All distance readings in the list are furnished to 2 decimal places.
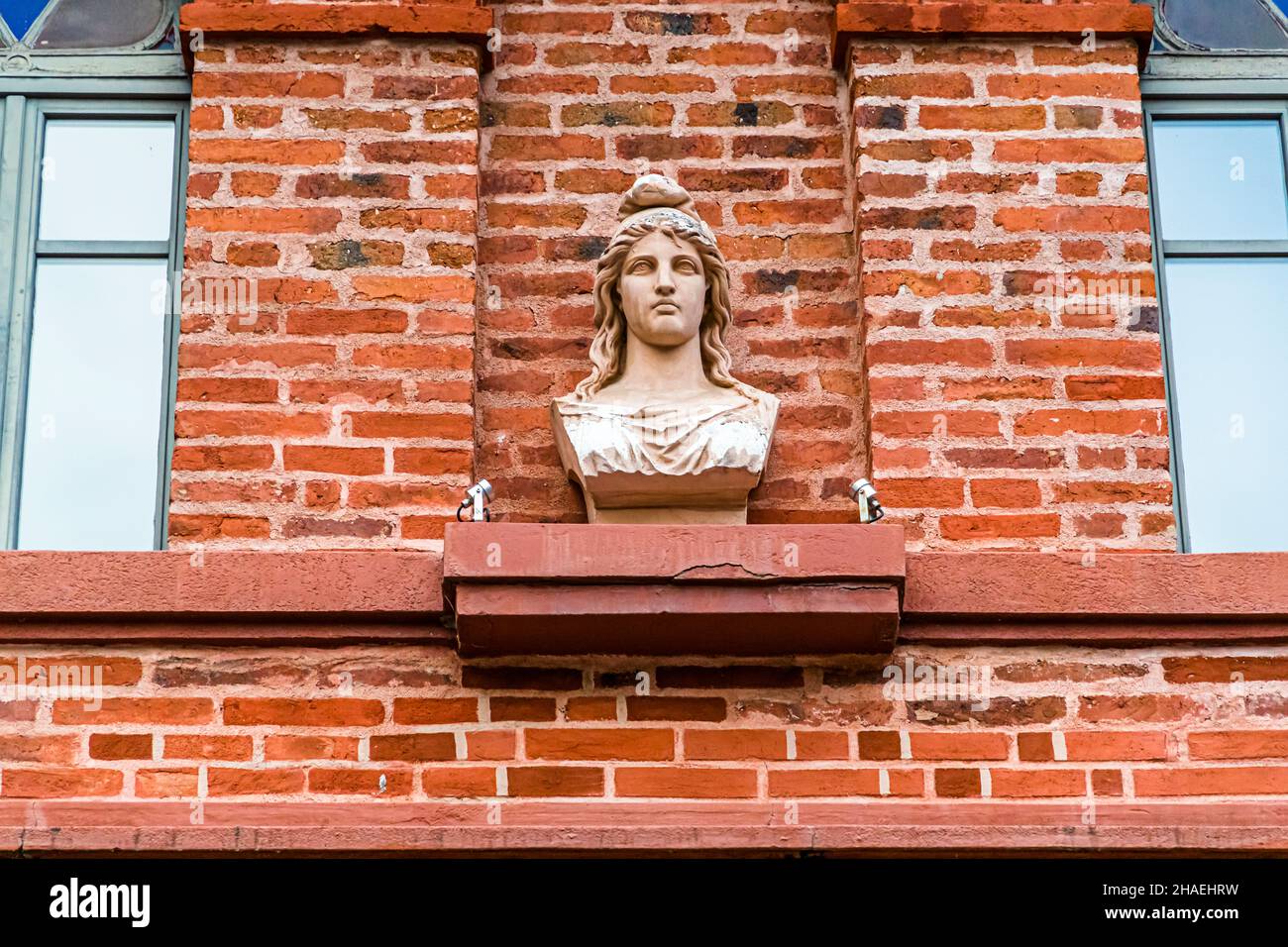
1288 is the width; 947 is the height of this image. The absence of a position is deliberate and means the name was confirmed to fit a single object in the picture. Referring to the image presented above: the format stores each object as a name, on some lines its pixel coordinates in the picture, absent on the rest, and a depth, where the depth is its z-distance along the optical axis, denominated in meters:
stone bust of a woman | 5.86
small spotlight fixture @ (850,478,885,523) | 5.71
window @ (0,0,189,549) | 6.20
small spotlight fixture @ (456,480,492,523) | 5.72
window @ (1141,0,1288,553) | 6.29
